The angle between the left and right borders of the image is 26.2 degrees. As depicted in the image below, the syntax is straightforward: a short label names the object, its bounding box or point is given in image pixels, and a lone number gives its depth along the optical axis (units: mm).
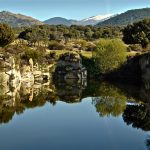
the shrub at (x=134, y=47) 81603
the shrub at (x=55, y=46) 83041
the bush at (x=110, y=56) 71975
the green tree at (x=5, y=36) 74242
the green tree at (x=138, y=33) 82713
